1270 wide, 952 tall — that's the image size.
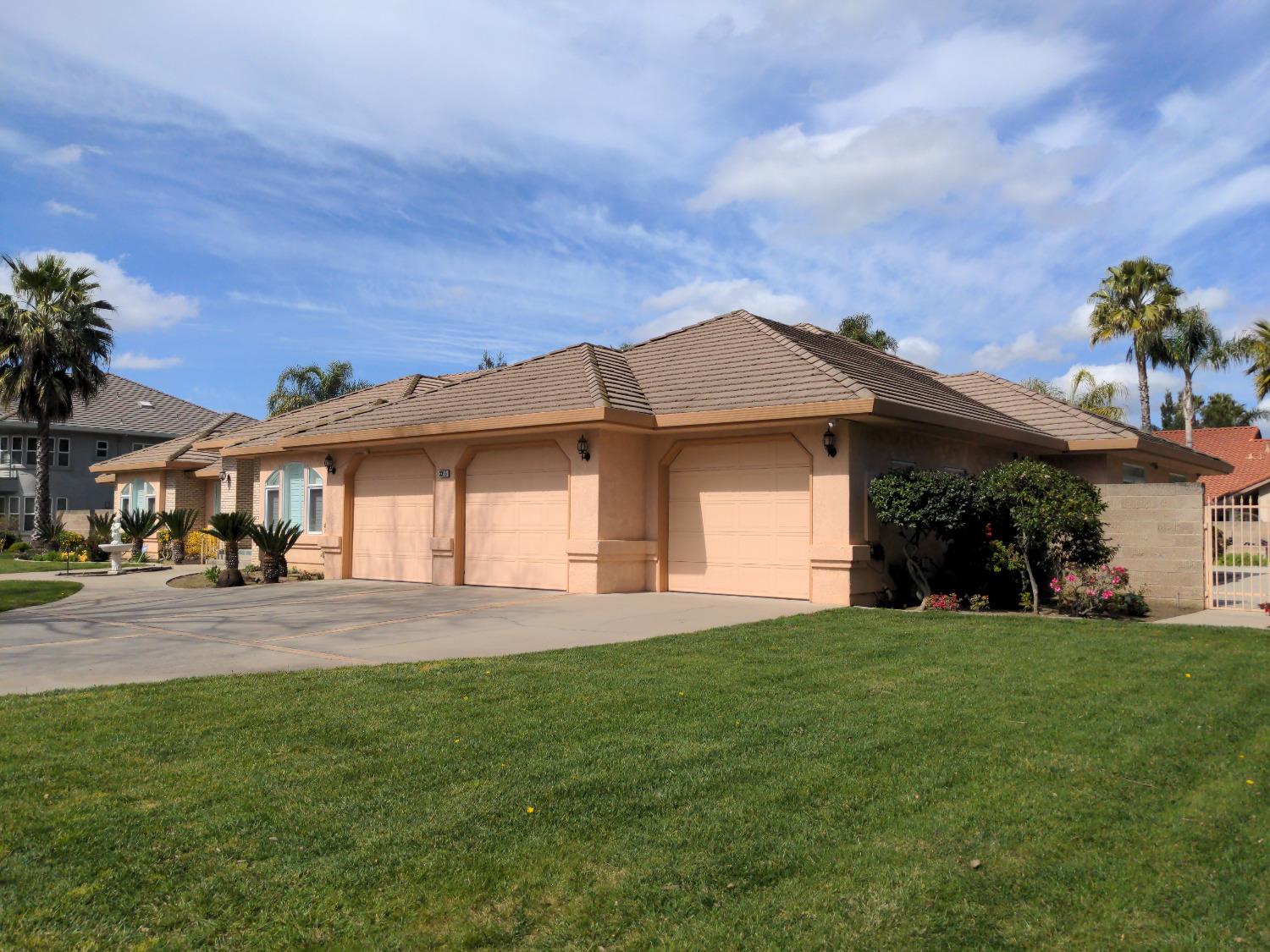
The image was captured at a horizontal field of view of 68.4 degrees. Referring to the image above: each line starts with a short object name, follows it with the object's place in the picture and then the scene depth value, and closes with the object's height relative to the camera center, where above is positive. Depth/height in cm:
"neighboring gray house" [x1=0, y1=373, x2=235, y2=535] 4222 +286
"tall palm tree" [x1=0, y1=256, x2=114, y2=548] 3275 +615
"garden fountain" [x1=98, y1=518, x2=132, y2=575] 2336 -101
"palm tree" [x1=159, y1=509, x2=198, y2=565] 2508 -26
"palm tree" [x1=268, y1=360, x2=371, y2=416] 4209 +606
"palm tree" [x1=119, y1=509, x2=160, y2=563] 2647 -26
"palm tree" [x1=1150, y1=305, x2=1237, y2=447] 3772 +746
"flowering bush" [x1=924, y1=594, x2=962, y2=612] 1369 -119
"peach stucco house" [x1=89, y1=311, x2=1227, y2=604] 1427 +111
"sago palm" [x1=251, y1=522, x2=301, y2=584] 1998 -62
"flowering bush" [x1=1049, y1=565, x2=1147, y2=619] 1318 -99
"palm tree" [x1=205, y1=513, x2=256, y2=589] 1911 -38
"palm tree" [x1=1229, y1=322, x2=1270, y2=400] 3941 +740
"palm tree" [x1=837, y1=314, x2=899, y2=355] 3869 +786
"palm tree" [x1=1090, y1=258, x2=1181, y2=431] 3631 +857
